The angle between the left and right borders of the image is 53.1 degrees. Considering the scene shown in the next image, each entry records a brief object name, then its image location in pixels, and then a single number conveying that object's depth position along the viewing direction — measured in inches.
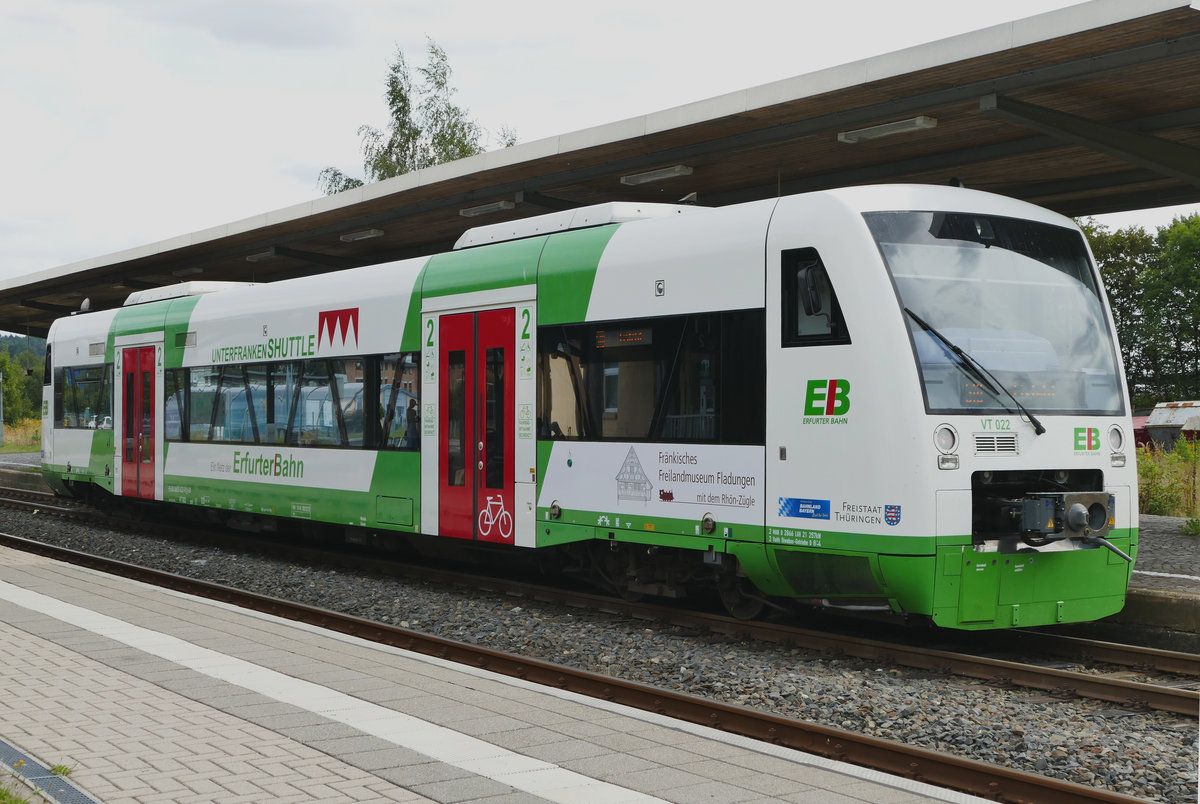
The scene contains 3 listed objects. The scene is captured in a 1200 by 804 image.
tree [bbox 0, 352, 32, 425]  3474.4
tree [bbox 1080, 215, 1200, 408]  2112.5
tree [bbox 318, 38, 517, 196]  1866.4
